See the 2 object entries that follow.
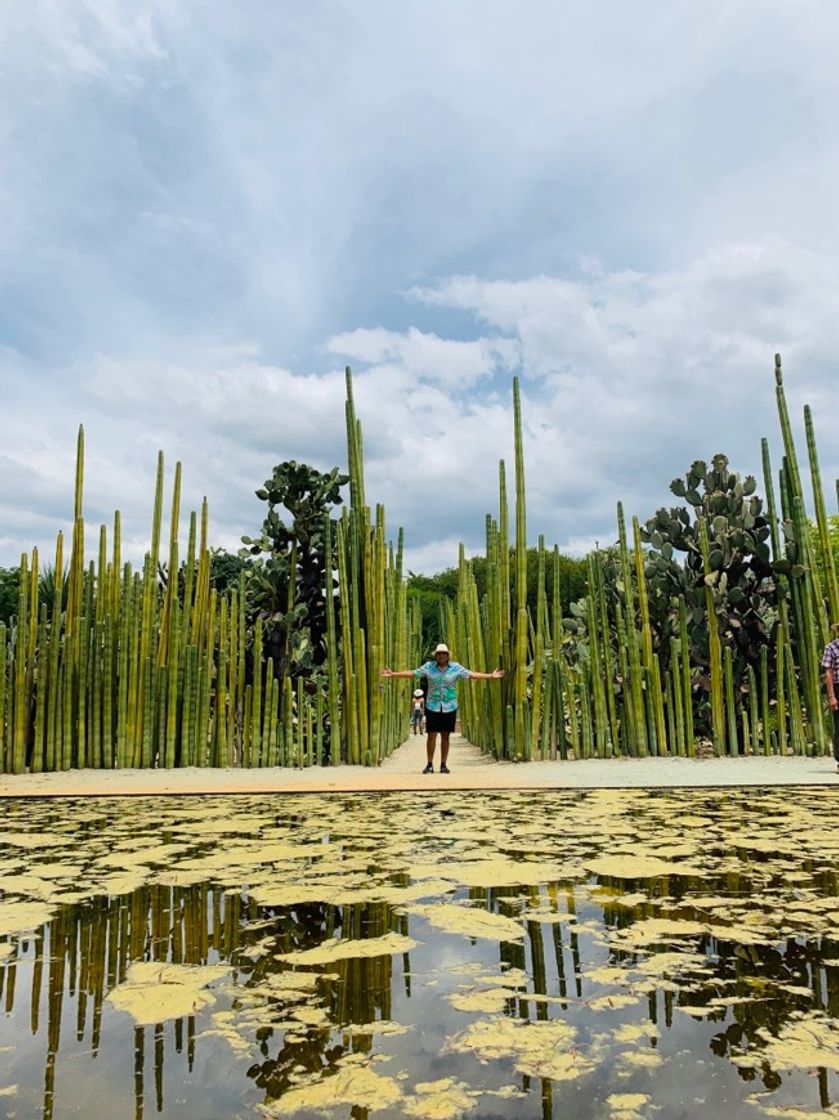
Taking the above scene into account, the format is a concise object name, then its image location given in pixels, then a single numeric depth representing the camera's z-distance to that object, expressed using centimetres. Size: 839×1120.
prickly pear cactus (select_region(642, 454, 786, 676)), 595
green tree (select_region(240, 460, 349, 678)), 631
